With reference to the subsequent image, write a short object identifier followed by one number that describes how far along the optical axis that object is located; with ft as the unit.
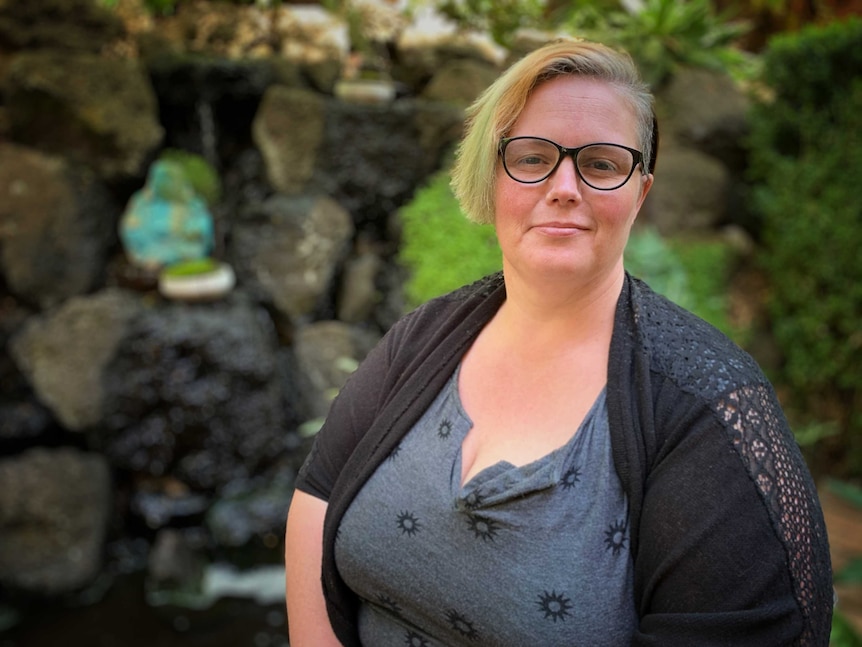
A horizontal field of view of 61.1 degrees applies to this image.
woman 3.61
